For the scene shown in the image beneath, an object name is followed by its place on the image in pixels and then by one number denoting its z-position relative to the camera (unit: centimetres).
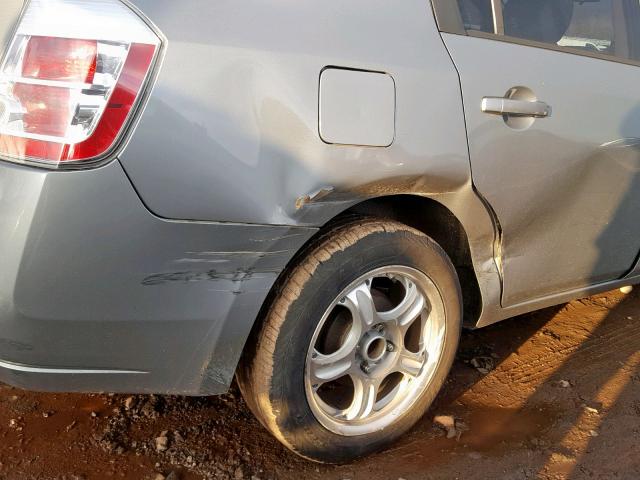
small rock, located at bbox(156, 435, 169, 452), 231
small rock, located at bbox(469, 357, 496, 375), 295
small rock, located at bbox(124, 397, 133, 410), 252
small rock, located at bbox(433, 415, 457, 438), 251
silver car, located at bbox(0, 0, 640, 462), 157
